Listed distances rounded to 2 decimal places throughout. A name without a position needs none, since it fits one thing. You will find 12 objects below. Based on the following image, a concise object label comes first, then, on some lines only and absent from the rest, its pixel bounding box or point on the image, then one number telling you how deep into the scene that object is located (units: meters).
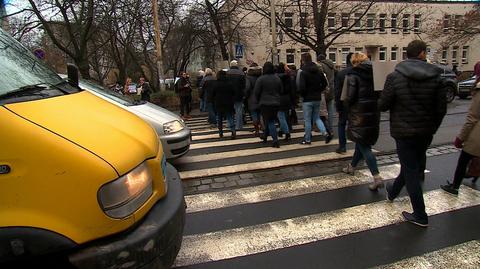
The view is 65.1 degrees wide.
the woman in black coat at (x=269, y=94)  7.87
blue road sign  18.98
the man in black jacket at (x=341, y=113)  6.80
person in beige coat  4.47
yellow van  1.93
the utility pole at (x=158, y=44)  16.56
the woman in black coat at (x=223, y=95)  9.30
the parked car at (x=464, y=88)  18.80
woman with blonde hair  5.08
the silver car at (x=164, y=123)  6.32
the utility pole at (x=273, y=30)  16.77
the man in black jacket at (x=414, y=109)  3.78
